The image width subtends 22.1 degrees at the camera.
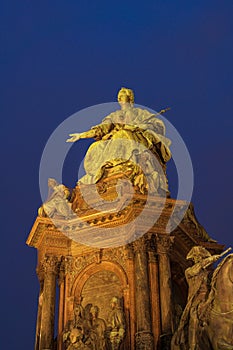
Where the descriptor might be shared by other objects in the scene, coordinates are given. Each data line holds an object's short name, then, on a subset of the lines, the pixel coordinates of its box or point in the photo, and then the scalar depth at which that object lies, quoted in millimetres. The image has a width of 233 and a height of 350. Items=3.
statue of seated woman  19953
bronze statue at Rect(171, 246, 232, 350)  14531
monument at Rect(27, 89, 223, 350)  16438
